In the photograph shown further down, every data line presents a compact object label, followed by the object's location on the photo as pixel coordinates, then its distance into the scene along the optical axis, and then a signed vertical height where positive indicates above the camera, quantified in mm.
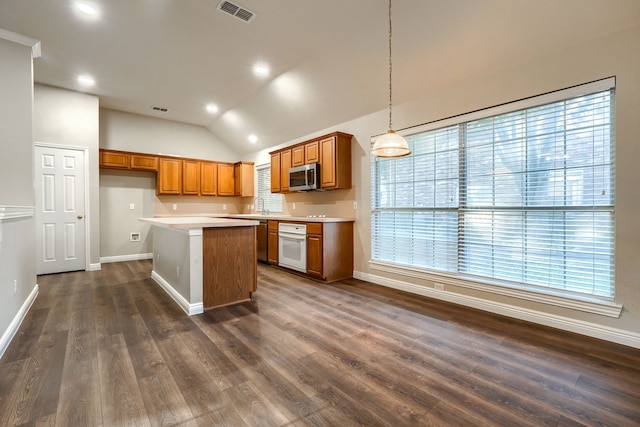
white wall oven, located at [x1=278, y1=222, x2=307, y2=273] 4506 -605
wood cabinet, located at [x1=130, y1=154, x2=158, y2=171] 5750 +989
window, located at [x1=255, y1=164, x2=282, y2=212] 6496 +452
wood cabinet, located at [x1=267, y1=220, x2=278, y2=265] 5215 -589
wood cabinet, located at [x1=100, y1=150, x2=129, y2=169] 5434 +991
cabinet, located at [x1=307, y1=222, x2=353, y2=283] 4168 -619
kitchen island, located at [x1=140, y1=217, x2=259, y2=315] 2945 -584
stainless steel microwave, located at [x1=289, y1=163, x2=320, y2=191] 4637 +548
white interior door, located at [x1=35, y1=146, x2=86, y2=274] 4570 +17
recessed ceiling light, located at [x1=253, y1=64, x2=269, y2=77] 4094 +2065
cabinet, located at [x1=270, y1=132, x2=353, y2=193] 4387 +863
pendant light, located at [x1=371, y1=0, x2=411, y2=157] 2500 +584
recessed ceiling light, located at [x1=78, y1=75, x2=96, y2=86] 4402 +2060
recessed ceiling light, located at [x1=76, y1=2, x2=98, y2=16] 2971 +2141
